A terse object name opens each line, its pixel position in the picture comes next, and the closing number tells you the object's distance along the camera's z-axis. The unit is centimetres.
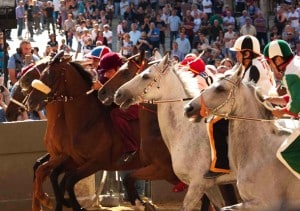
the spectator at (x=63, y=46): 2725
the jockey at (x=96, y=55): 1442
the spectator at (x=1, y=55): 2601
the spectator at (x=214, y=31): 3222
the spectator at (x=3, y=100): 1524
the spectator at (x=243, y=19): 3365
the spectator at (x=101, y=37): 2949
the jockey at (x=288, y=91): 945
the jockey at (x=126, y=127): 1323
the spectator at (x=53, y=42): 2741
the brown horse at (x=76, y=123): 1327
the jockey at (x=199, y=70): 1260
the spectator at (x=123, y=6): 3725
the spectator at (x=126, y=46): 2813
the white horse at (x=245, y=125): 977
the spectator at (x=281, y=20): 3241
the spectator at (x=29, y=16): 3665
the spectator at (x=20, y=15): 3588
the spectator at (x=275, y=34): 3088
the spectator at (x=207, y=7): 3528
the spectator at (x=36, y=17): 3750
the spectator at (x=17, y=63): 1824
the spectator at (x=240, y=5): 3722
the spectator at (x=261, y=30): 3197
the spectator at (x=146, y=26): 3334
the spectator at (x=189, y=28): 3260
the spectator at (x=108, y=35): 3050
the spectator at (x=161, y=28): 3288
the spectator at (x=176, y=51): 2947
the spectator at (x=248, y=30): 3112
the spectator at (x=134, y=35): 3111
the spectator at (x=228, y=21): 3325
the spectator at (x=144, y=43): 3036
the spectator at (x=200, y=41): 3017
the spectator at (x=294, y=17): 3225
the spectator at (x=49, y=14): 3709
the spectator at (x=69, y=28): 3322
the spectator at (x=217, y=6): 3622
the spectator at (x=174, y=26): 3359
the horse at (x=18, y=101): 1388
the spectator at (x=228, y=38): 2927
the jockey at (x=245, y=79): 1108
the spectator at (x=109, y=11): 3709
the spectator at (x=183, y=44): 3008
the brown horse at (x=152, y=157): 1212
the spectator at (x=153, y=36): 3212
